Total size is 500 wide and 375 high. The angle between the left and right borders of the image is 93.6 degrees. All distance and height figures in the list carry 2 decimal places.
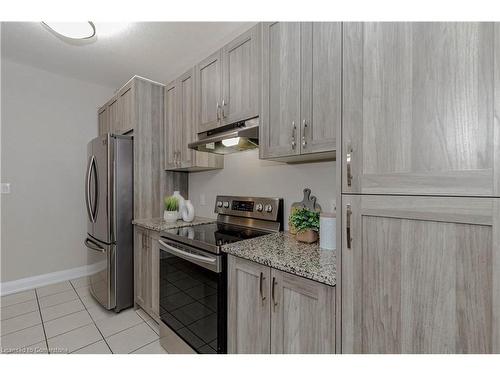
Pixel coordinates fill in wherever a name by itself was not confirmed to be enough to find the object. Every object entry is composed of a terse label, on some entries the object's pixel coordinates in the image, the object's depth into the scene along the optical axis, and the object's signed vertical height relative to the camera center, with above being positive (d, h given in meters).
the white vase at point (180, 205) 2.32 -0.17
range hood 1.57 +0.36
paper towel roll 1.28 -0.24
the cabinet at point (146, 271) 2.01 -0.75
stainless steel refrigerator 2.20 -0.31
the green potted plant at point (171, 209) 2.23 -0.20
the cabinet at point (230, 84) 1.57 +0.78
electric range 1.31 -0.52
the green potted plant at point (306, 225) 1.42 -0.22
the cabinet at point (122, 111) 2.33 +0.86
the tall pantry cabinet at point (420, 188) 0.64 +0.00
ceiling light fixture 1.74 +1.21
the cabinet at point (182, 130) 2.14 +0.56
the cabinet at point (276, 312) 0.94 -0.55
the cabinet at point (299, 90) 1.19 +0.54
